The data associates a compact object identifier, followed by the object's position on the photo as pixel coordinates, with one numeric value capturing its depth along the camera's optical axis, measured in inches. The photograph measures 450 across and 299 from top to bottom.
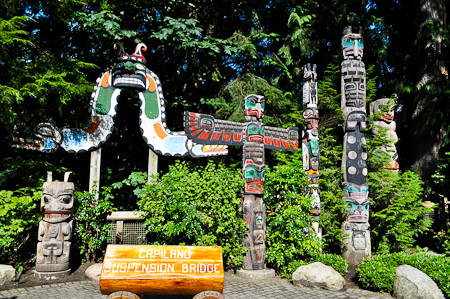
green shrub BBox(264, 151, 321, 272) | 260.8
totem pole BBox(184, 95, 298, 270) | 257.1
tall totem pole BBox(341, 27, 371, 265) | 282.8
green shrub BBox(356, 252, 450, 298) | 215.6
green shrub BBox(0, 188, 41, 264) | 231.8
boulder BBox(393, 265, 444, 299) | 198.1
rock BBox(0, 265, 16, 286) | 218.1
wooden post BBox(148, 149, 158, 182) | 324.8
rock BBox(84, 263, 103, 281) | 239.9
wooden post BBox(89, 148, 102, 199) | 296.2
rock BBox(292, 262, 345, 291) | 226.1
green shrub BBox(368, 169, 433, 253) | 308.3
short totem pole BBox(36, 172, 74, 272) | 238.7
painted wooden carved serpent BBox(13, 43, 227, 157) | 306.3
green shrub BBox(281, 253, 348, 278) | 252.7
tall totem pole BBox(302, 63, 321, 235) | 295.3
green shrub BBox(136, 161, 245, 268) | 248.5
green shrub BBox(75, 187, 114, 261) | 271.0
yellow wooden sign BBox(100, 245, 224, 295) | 156.1
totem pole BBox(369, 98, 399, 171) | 336.2
